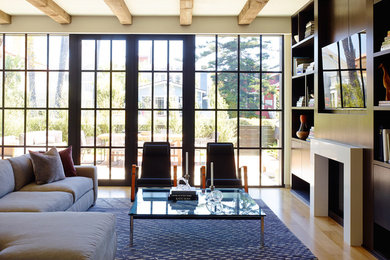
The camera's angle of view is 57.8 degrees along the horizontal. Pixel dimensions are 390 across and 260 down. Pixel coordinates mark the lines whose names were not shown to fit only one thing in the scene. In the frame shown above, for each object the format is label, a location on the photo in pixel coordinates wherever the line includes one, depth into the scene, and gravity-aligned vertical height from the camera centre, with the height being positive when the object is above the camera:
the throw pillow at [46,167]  4.31 -0.45
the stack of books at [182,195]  3.98 -0.72
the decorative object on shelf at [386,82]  3.27 +0.47
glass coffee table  3.33 -0.78
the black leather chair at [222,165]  5.01 -0.50
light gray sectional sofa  2.21 -0.71
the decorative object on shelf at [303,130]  5.46 +0.02
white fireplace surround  3.55 -0.59
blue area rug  3.21 -1.10
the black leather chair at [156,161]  5.27 -0.45
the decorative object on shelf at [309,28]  5.02 +1.49
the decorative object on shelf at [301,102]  5.49 +0.47
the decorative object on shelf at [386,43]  3.18 +0.81
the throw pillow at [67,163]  4.81 -0.44
